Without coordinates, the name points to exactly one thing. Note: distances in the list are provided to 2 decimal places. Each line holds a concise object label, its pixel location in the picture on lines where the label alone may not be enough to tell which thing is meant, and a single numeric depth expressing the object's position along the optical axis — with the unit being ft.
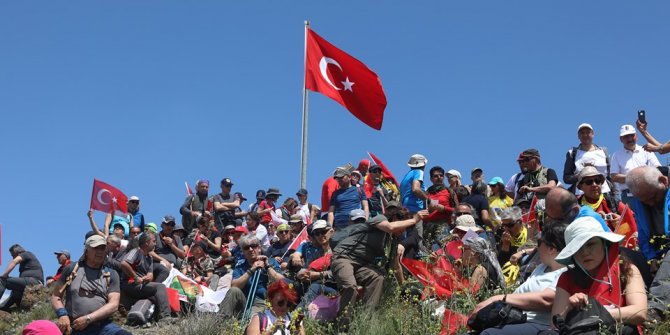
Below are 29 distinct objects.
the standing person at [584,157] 40.75
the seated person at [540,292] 21.74
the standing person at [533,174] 42.01
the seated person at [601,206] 27.43
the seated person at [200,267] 46.39
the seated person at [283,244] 46.75
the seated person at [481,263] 28.50
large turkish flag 63.21
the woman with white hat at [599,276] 20.39
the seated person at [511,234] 35.86
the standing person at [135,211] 60.23
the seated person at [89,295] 32.58
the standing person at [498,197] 46.24
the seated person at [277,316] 28.91
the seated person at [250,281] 38.56
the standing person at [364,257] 32.83
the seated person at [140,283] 43.01
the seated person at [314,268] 35.78
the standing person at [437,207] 43.98
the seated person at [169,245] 50.98
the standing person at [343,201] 48.19
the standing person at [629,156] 40.04
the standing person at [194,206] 61.00
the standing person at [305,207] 58.65
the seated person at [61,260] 57.18
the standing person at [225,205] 60.95
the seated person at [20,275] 54.03
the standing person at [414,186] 47.70
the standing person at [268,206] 60.29
